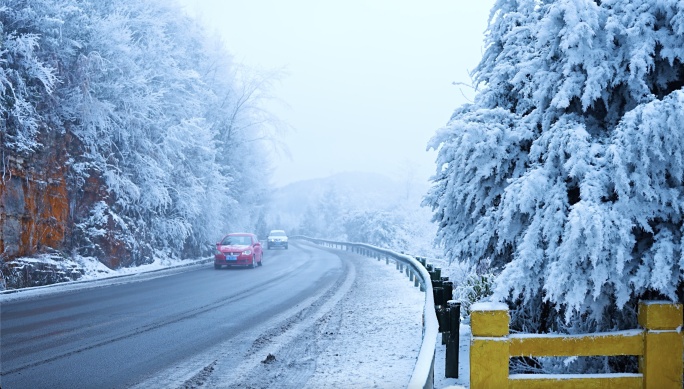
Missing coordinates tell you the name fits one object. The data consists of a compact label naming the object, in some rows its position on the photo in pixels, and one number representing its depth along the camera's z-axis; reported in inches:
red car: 1009.5
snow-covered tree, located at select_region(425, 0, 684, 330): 194.4
